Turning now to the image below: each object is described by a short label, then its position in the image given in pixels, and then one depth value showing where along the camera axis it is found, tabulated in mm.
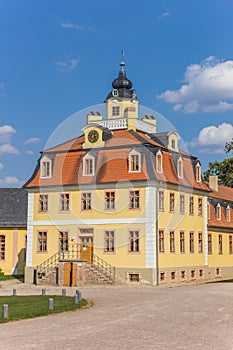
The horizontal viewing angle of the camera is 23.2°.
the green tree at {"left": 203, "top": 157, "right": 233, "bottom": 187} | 62000
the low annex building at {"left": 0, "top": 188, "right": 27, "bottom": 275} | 43656
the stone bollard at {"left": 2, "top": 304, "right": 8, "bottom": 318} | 17991
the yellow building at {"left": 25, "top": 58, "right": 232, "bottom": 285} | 34094
